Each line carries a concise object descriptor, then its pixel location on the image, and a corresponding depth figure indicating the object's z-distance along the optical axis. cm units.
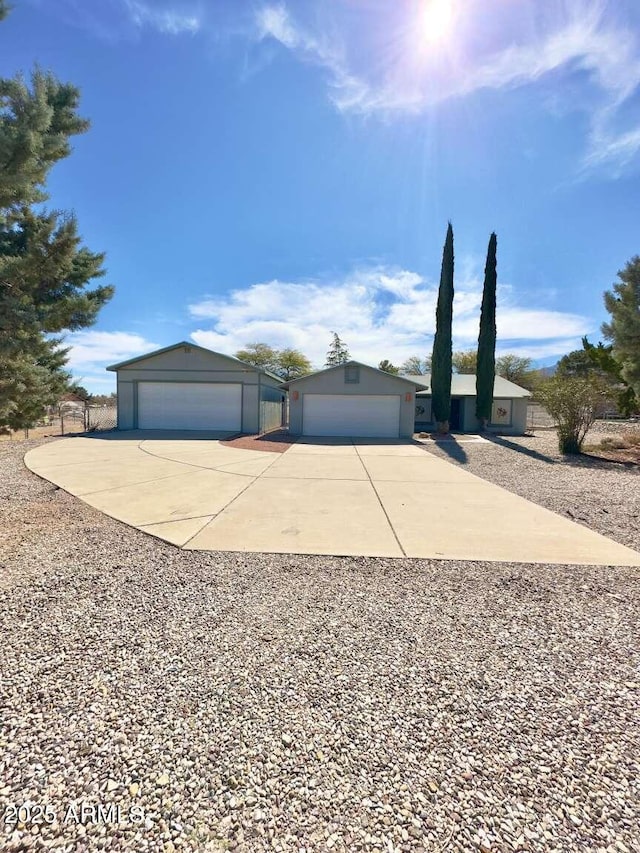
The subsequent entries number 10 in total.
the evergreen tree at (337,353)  4834
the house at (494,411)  2061
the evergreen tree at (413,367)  4525
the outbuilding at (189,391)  1711
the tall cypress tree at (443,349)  1858
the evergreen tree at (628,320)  1202
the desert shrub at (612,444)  1350
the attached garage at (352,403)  1652
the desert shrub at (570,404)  1151
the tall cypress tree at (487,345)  1894
